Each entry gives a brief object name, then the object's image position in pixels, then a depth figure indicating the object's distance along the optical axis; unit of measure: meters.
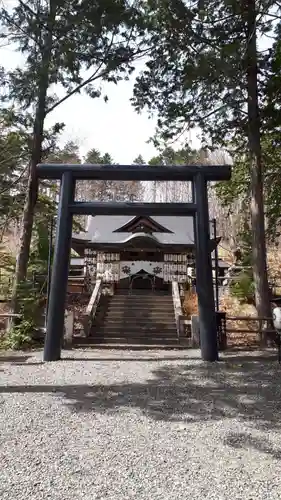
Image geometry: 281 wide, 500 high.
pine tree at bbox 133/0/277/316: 8.09
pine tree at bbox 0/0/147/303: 9.02
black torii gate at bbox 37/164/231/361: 7.06
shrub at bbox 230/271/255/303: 14.03
